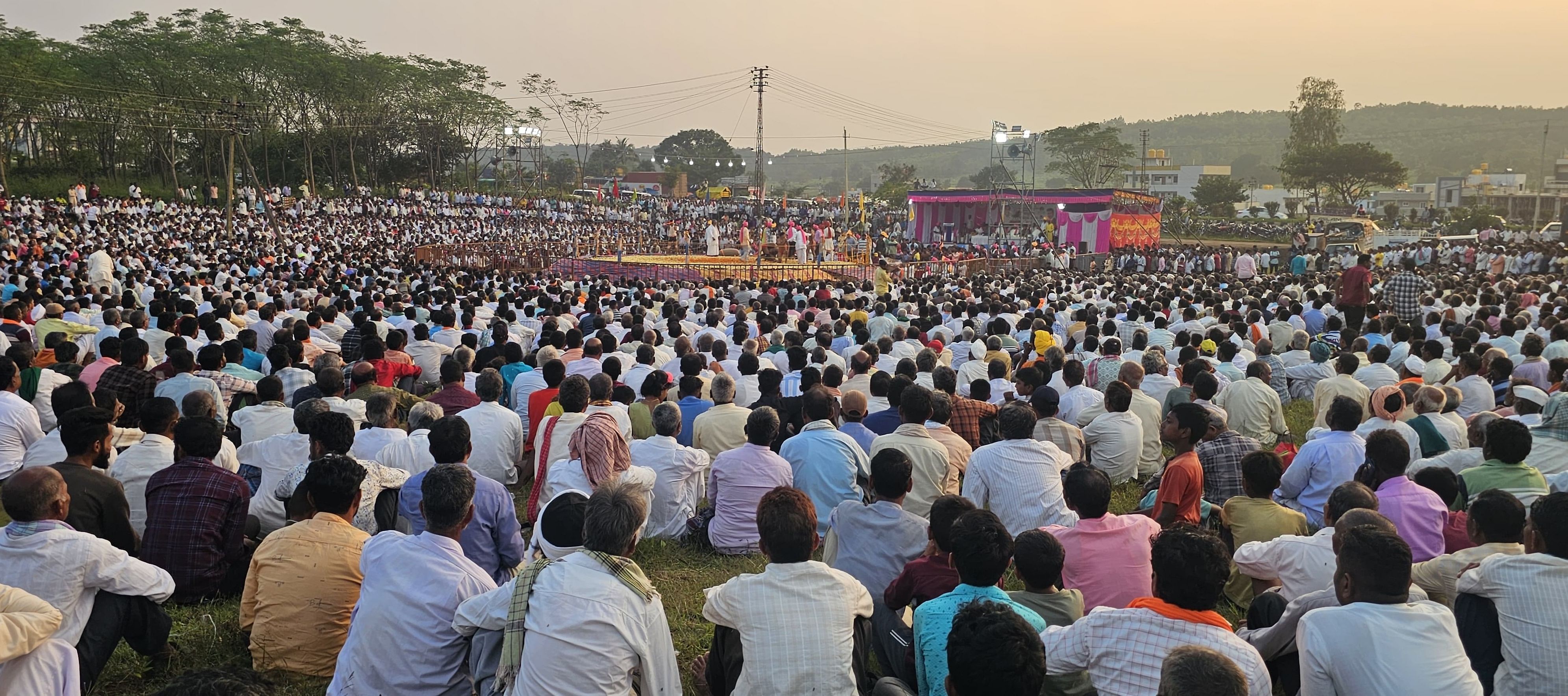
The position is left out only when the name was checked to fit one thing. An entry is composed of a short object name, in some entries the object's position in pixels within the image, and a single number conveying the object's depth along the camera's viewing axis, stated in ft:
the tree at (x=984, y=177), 270.46
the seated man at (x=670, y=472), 18.75
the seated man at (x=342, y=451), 14.56
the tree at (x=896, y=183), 215.31
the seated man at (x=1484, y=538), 11.66
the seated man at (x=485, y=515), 14.17
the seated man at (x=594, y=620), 9.87
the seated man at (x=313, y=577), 12.55
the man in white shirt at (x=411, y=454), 17.06
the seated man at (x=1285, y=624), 10.98
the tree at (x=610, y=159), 356.79
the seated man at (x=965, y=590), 10.15
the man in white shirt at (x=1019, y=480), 16.08
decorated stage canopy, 114.73
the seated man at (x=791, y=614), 10.17
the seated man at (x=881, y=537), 13.65
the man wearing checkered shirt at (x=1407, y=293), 47.34
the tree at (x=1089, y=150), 225.35
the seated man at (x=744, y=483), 17.56
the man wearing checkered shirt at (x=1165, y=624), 9.29
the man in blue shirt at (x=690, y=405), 22.58
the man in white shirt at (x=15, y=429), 19.33
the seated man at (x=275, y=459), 16.93
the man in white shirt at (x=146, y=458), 16.30
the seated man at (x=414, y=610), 11.01
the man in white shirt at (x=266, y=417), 19.56
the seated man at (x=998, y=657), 7.88
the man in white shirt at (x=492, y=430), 19.97
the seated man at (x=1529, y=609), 10.34
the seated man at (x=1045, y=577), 10.81
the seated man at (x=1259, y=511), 14.46
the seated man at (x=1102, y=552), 12.88
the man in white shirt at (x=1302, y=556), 12.38
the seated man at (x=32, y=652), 9.41
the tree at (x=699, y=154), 339.77
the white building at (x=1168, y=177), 258.78
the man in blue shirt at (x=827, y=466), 17.46
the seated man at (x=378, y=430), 17.30
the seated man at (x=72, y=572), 11.18
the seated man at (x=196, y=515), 14.42
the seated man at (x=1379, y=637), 9.13
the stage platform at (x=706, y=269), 85.56
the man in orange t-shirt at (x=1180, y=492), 15.75
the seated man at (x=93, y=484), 14.07
